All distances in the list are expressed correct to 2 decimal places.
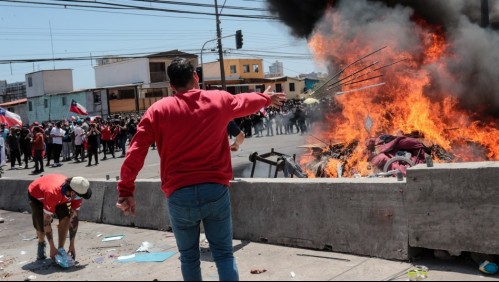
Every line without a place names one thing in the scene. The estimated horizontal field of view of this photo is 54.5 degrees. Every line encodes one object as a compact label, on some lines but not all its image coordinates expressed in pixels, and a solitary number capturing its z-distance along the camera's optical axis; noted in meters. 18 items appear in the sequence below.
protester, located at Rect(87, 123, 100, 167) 17.84
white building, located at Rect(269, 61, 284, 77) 110.06
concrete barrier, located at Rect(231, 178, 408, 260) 4.57
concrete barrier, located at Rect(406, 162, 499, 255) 4.03
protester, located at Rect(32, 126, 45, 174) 16.86
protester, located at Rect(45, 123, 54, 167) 19.50
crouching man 5.49
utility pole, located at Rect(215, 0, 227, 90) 27.62
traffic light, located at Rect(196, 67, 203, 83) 20.82
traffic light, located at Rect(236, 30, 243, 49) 25.03
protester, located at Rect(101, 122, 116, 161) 20.17
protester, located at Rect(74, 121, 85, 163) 19.22
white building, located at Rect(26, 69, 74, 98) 53.12
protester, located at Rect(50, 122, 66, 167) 19.17
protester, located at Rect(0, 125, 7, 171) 13.62
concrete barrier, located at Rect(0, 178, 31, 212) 10.15
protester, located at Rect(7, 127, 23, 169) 18.75
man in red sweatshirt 3.00
